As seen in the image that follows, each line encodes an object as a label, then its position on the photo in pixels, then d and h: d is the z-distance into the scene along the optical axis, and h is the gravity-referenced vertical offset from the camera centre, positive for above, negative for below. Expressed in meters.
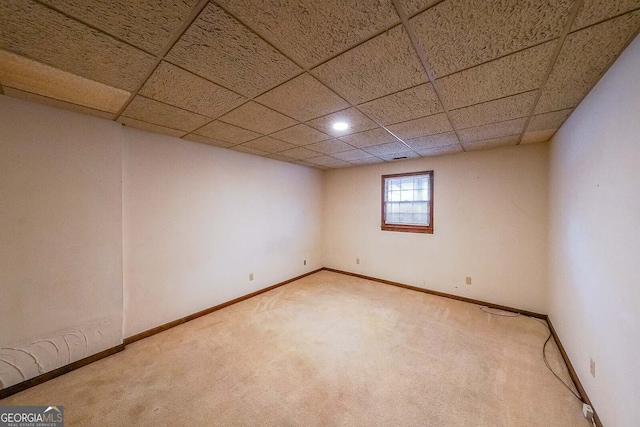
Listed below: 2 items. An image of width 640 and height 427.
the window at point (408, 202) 3.94 +0.14
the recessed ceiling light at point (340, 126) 2.32 +0.88
